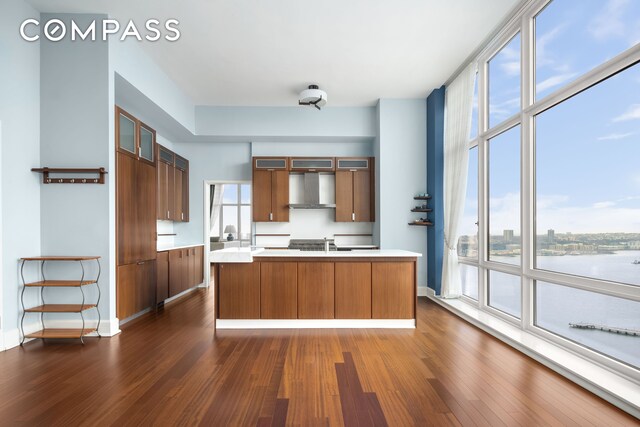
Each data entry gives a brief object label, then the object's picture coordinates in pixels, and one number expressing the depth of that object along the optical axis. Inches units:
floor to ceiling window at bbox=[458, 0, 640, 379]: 97.9
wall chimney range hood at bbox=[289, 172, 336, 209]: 252.4
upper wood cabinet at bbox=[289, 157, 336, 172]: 256.1
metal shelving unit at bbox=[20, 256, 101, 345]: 135.7
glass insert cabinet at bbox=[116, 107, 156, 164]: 159.9
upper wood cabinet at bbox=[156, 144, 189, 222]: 218.2
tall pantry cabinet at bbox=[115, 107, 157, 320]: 158.7
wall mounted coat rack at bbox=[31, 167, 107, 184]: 143.9
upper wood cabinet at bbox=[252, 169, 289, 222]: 254.7
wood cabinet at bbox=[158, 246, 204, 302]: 216.5
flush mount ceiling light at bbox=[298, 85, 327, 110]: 207.6
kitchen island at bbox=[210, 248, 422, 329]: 160.7
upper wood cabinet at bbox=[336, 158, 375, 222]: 254.5
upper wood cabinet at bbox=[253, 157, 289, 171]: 255.4
